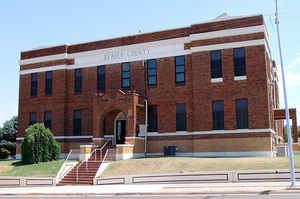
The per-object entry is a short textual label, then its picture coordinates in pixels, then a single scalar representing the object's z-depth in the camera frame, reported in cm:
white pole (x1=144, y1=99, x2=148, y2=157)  3212
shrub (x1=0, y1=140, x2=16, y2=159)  4731
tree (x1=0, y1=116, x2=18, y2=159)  4772
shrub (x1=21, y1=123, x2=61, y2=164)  2994
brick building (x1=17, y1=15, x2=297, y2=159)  2942
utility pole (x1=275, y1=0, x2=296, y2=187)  1798
